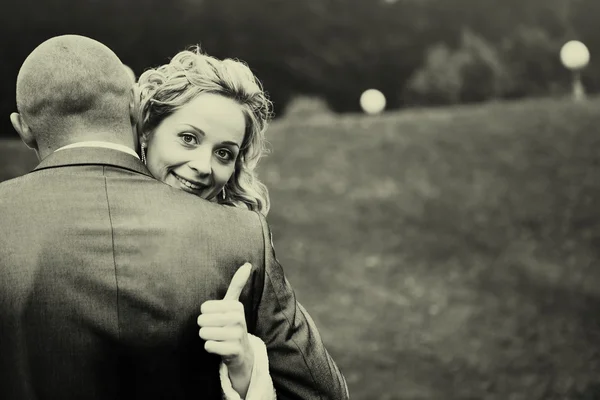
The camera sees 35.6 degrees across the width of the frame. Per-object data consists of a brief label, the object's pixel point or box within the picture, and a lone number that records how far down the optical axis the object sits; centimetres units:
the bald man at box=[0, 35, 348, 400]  192
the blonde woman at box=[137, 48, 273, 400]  270
